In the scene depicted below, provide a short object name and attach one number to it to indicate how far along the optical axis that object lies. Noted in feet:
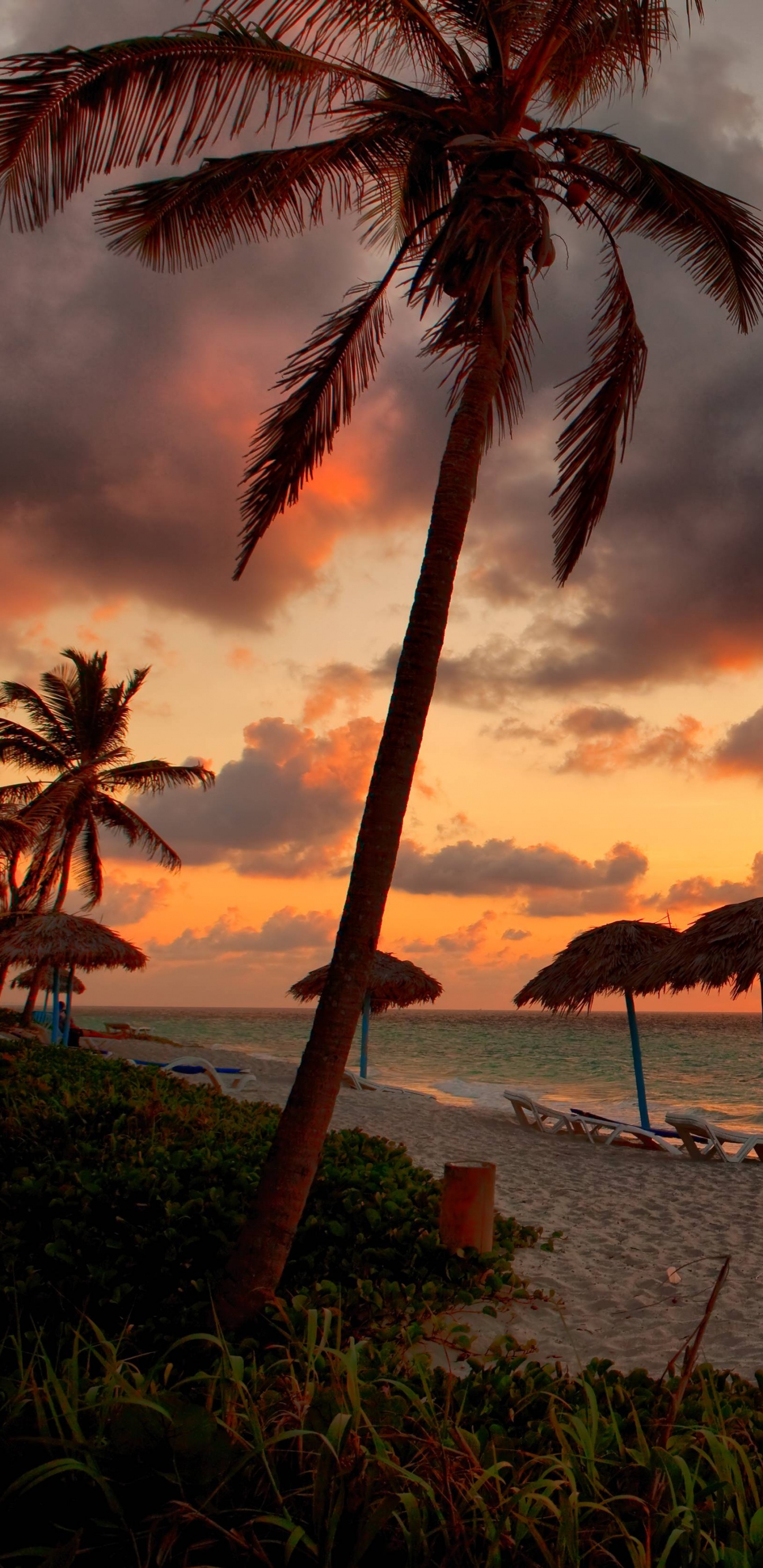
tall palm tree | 13.99
